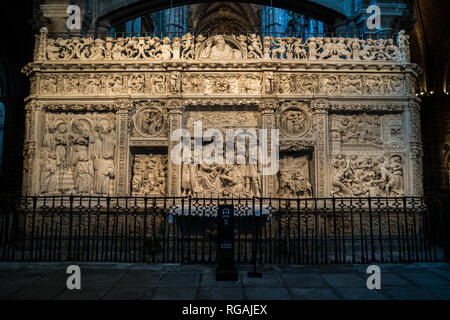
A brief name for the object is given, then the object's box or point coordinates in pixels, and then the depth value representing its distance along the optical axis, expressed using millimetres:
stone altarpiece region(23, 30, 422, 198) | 9406
